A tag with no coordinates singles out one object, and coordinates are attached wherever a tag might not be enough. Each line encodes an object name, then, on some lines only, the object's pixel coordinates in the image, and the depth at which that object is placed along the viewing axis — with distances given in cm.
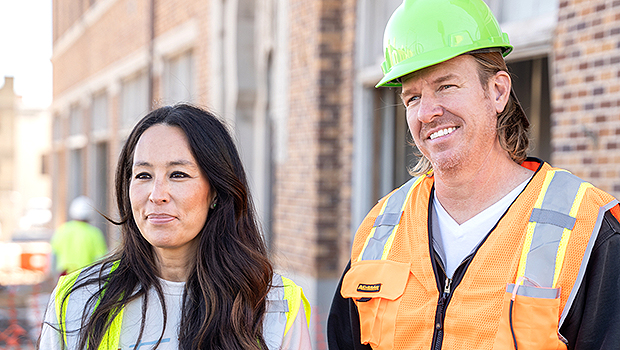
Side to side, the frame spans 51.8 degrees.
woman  225
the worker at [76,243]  764
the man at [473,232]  195
